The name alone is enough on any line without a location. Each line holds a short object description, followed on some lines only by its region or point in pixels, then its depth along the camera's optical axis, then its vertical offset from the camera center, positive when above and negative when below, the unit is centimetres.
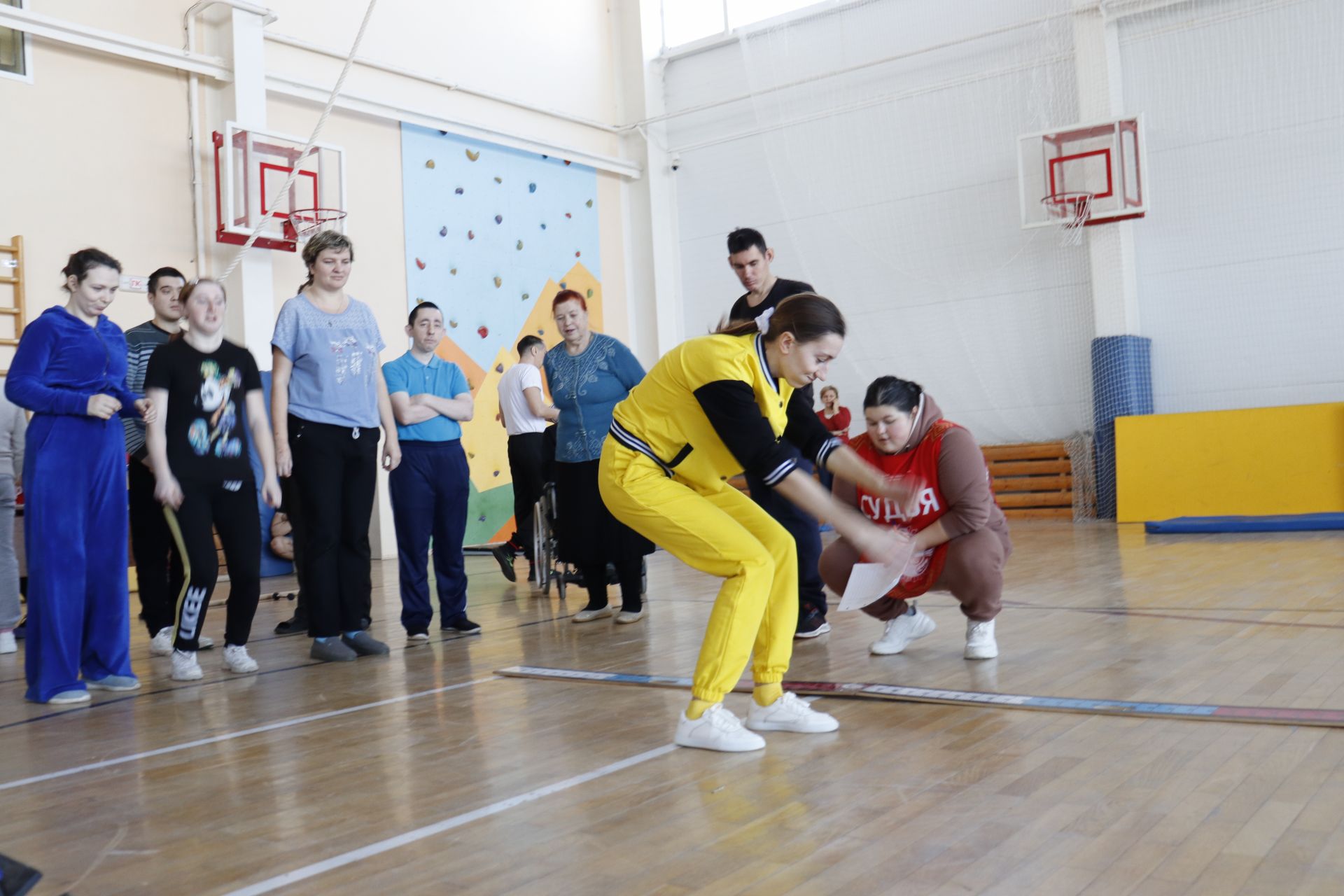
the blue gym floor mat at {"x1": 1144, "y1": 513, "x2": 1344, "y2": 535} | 714 -46
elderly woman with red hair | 455 +22
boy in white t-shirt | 607 +36
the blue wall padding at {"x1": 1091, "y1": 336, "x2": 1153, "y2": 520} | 921 +55
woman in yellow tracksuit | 242 +0
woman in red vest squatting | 338 -11
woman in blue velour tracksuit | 332 +12
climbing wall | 977 +213
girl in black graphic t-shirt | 357 +17
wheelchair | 591 -28
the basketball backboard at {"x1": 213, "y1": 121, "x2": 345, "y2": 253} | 786 +230
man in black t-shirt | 387 -6
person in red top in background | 948 +51
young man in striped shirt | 442 +3
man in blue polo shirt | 428 +11
